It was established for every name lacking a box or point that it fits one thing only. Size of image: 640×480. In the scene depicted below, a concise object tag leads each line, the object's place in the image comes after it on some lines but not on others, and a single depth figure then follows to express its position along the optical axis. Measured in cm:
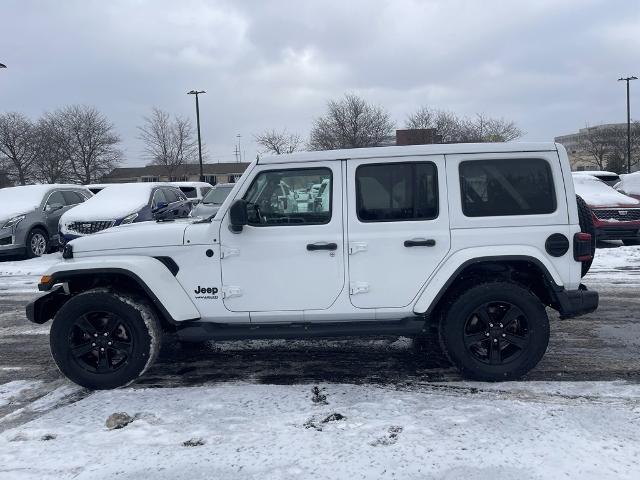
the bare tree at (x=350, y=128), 3984
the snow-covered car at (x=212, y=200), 1377
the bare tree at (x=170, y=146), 4722
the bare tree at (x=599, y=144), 4969
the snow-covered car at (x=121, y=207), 1180
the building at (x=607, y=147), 4753
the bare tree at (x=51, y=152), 4788
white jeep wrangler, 441
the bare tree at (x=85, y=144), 4894
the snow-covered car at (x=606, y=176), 1719
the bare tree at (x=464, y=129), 4247
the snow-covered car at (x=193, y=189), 1934
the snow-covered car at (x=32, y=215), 1250
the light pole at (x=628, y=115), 3787
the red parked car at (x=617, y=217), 1272
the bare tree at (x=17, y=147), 4800
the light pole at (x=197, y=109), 3662
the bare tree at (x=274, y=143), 4472
